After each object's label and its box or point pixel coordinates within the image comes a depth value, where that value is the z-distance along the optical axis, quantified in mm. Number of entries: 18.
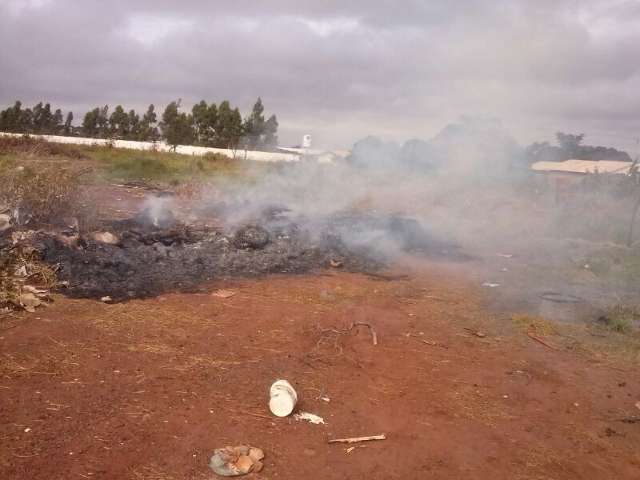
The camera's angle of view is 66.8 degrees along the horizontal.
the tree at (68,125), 36219
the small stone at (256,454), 3201
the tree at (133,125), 34750
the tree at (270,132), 33172
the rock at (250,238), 9133
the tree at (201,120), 30141
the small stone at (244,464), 3080
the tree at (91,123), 34750
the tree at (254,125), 31258
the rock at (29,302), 5448
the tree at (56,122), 35656
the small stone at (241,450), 3225
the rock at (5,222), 7984
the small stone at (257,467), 3119
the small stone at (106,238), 8180
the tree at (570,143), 26844
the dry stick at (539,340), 5725
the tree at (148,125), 33972
